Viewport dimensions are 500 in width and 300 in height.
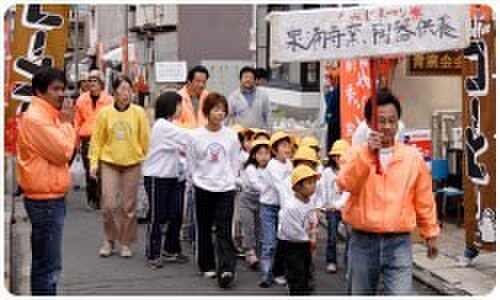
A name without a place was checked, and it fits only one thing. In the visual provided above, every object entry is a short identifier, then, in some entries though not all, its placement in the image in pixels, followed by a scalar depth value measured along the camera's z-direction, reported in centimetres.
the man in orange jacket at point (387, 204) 434
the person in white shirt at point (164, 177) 680
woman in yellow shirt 717
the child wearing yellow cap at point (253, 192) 670
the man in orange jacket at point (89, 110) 958
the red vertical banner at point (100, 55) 2797
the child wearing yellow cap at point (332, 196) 667
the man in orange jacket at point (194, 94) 744
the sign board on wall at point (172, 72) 1650
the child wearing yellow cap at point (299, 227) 579
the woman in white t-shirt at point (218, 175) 627
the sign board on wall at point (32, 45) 597
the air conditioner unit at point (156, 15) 1958
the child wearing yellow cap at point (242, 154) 733
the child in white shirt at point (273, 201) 635
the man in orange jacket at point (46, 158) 496
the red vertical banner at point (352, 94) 833
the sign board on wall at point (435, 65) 930
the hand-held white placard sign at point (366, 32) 537
